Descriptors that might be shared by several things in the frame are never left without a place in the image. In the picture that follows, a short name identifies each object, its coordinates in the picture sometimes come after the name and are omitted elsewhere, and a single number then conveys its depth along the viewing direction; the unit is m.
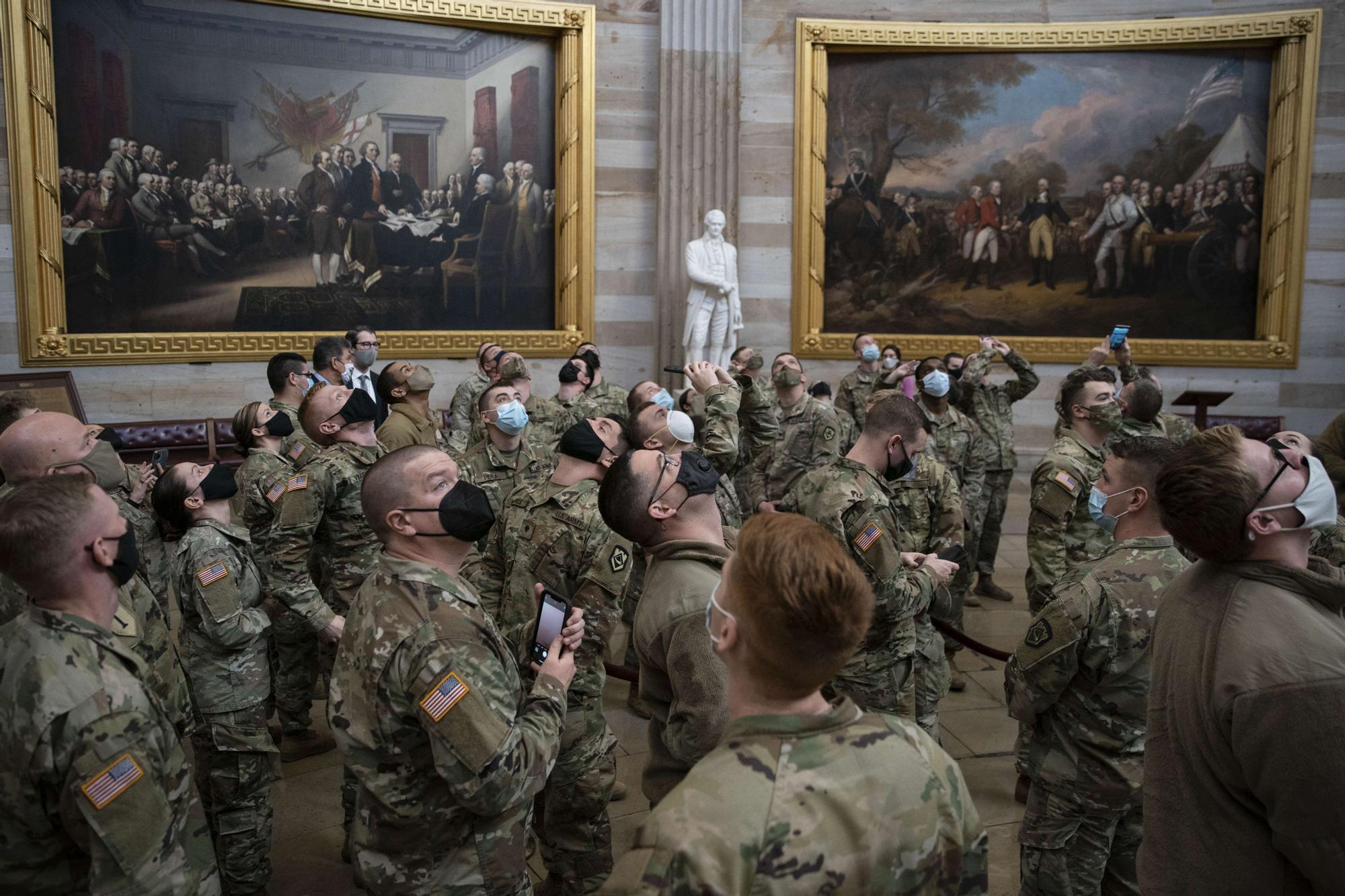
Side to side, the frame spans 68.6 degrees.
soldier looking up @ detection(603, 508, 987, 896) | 1.50
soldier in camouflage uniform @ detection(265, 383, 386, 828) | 4.25
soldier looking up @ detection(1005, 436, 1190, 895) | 2.96
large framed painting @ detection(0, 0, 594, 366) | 9.73
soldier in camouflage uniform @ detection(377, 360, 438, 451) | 5.95
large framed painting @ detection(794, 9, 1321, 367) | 12.52
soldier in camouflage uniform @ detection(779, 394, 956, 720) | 3.81
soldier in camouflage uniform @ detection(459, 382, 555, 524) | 5.27
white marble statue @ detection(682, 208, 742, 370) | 11.54
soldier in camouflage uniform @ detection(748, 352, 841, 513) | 7.30
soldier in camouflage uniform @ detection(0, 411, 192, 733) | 3.06
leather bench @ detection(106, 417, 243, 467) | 9.87
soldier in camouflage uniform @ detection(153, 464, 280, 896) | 3.67
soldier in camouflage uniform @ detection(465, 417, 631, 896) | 3.55
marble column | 11.80
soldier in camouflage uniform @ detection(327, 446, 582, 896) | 2.26
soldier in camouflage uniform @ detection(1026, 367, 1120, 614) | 4.65
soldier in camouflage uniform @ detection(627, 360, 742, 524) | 4.31
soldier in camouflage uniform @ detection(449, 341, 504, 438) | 8.41
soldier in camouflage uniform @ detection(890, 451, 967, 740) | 4.80
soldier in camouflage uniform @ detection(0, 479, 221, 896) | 2.11
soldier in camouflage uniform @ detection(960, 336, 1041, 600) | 8.31
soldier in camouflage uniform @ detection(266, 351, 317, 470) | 5.57
